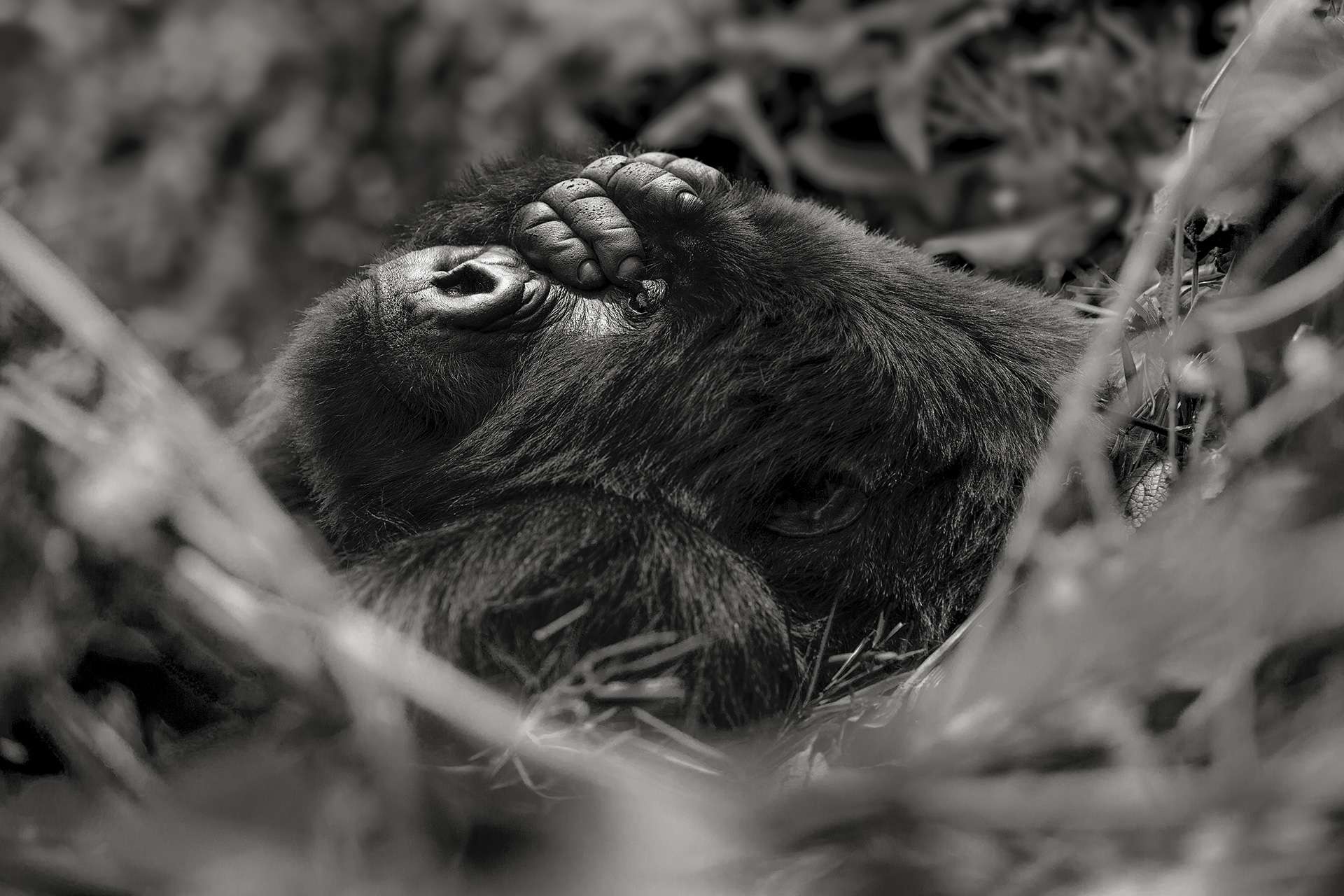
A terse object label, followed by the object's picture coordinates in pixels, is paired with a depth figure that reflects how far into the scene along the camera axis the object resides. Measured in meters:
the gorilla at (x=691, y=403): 2.50
